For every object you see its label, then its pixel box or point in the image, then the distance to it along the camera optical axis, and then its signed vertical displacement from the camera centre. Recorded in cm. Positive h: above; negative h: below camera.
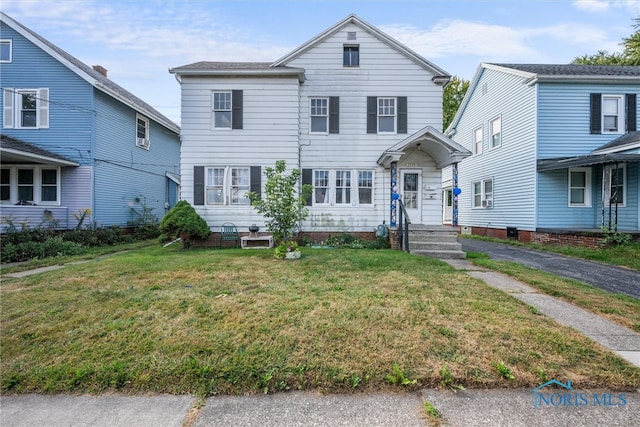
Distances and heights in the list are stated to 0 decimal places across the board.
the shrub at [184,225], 1008 -46
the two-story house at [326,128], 1153 +323
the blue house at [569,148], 1193 +274
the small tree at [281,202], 847 +27
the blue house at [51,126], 1272 +358
